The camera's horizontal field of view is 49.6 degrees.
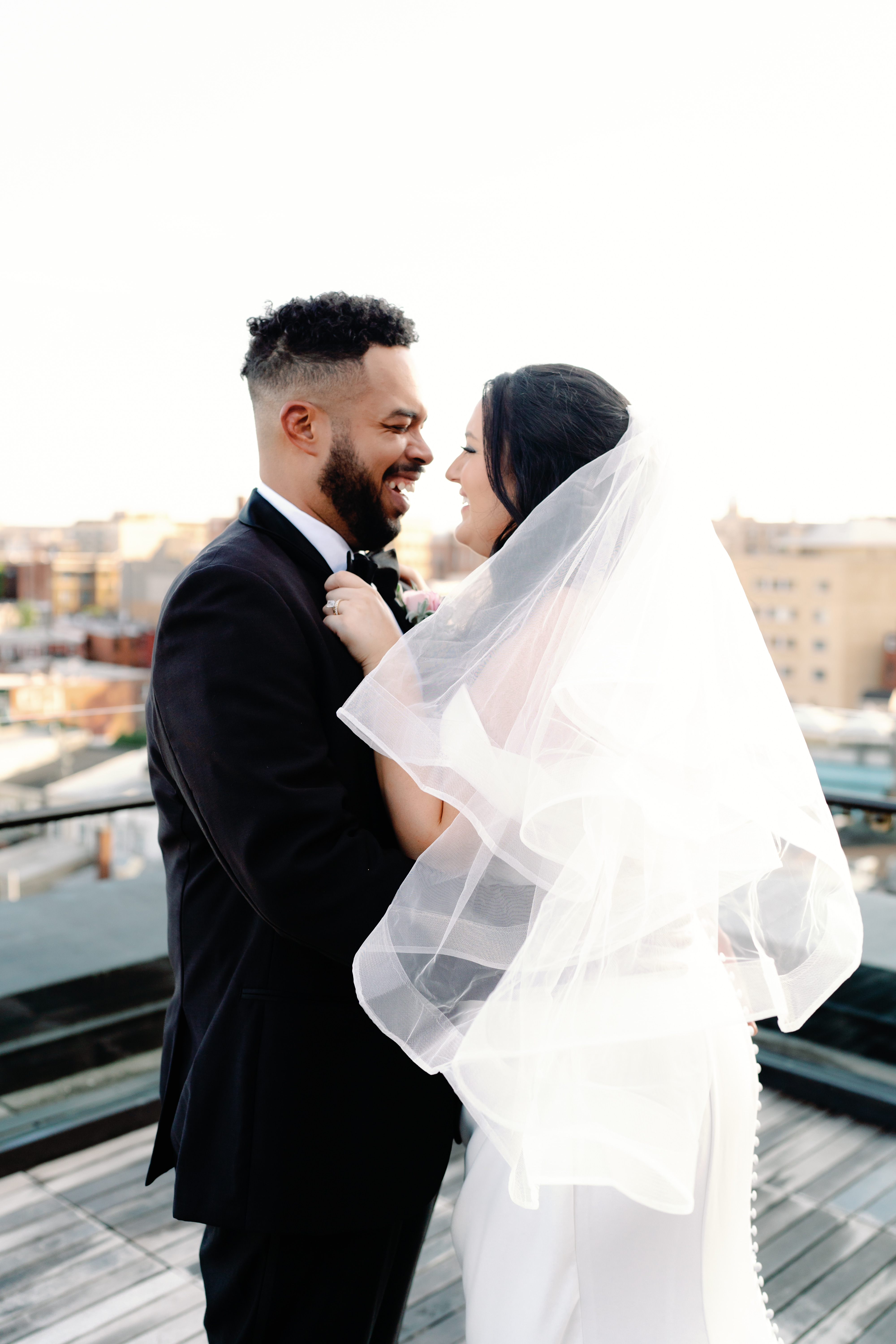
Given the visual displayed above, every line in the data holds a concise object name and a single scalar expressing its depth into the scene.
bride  1.03
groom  1.03
